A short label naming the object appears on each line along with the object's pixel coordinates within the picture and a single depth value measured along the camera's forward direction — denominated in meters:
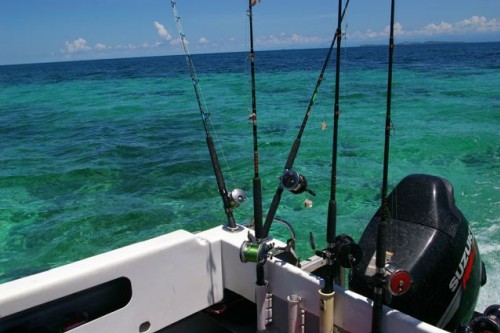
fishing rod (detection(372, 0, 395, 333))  1.99
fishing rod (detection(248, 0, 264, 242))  2.66
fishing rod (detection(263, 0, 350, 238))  2.58
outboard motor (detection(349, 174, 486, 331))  2.47
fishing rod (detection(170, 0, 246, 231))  2.92
